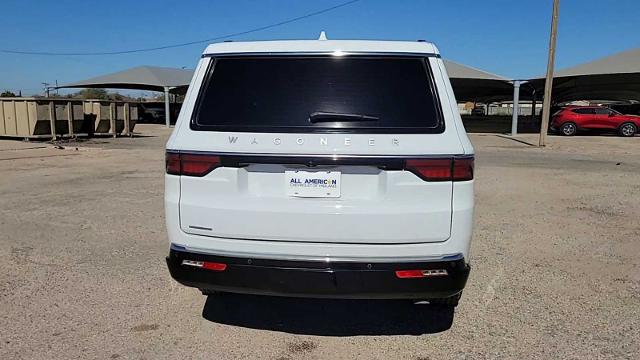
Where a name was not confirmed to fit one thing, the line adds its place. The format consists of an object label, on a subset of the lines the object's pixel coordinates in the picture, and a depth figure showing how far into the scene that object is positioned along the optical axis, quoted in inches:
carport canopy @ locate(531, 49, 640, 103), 1079.0
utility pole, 753.6
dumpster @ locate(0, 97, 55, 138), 805.2
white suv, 107.2
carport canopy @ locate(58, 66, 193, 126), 1583.4
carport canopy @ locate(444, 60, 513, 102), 1199.6
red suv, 1059.3
